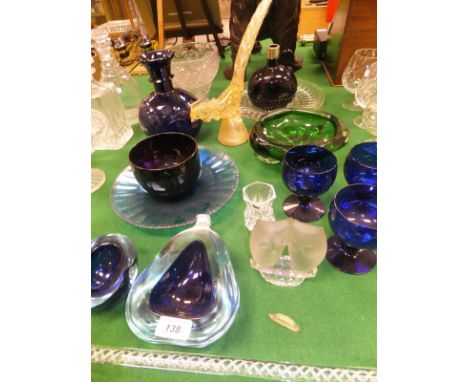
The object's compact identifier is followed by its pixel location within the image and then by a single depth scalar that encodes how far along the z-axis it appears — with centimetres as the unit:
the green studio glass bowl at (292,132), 57
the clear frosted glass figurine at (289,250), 38
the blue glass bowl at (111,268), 39
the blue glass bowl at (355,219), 42
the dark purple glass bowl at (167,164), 46
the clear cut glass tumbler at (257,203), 45
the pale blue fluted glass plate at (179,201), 47
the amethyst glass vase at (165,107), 65
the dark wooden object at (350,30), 73
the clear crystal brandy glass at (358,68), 72
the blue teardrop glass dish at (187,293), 35
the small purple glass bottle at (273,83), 71
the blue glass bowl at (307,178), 44
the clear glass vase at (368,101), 66
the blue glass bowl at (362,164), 47
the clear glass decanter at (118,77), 71
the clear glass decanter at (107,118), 67
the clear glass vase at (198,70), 80
